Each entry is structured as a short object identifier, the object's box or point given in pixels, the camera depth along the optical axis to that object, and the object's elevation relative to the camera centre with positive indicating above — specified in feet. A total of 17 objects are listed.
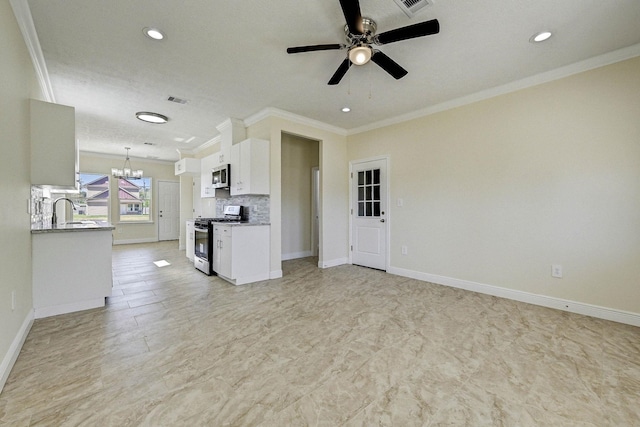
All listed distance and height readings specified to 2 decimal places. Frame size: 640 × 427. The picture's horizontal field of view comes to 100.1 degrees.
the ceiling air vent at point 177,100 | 12.94 +5.61
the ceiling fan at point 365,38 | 6.33 +4.58
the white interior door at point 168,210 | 29.60 +0.45
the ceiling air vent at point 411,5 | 6.60 +5.21
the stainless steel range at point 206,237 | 14.69 -1.34
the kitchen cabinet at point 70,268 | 8.89 -1.87
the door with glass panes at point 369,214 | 15.76 -0.09
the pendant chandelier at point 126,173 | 23.52 +3.65
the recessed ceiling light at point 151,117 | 15.02 +5.59
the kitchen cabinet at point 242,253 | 12.87 -1.95
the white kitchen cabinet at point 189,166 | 22.25 +4.00
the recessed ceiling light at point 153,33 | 7.91 +5.45
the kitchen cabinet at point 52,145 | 8.77 +2.38
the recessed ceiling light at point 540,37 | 7.87 +5.24
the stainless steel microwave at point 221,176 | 15.75 +2.30
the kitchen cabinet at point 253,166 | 13.90 +2.49
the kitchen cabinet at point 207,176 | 18.24 +2.66
